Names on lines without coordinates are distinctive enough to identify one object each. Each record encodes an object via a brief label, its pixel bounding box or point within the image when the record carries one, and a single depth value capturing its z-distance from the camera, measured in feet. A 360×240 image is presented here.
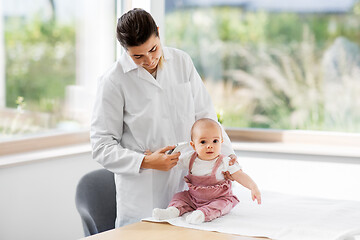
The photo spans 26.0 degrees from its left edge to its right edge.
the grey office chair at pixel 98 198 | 11.72
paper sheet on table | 9.65
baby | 10.33
